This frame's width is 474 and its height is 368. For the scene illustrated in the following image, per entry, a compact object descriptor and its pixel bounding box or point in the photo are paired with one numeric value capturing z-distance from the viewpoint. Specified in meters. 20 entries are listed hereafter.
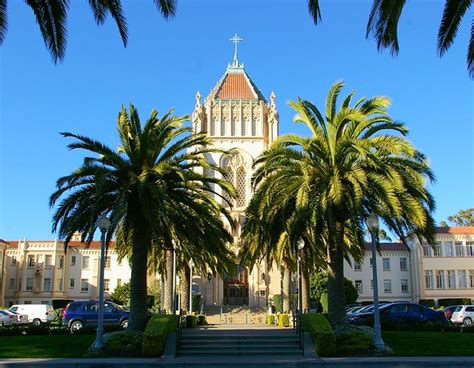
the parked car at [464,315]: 35.22
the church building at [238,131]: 59.91
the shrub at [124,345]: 18.01
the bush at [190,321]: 28.21
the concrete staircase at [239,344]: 18.39
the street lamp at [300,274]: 24.46
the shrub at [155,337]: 17.78
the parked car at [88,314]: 30.94
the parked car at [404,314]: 28.10
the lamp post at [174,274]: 26.74
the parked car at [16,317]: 39.01
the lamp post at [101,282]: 18.09
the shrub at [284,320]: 29.31
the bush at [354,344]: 18.08
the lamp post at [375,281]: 18.06
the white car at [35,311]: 42.53
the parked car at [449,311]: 37.56
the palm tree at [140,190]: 19.45
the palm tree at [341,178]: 19.14
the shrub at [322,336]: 17.81
